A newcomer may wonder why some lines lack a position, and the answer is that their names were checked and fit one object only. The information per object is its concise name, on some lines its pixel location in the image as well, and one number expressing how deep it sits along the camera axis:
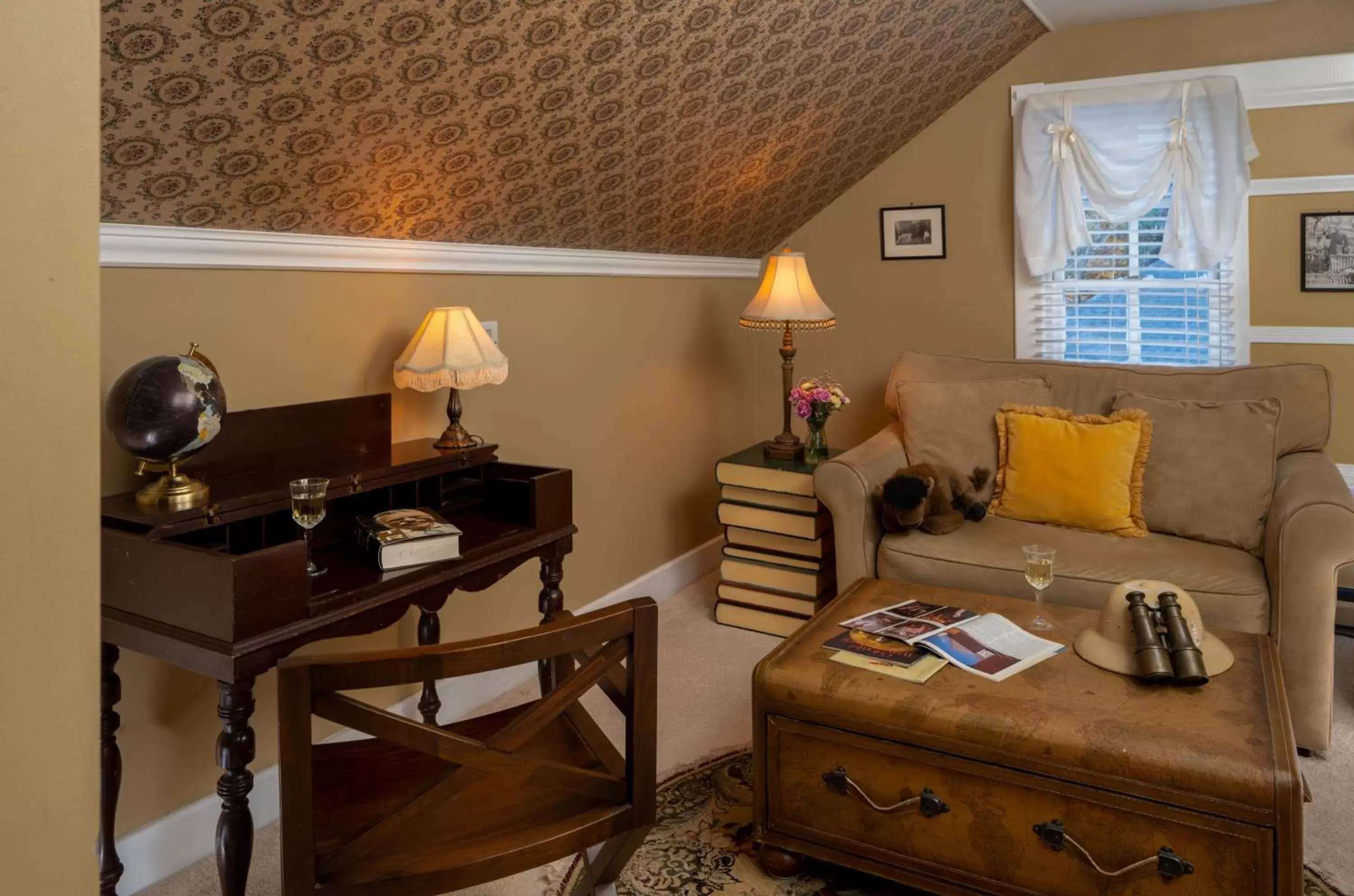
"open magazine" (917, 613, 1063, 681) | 1.99
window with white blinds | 3.57
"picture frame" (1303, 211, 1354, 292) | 3.31
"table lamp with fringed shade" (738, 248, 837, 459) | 3.43
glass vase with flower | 3.46
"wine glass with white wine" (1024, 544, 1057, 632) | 2.17
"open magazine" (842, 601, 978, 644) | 2.15
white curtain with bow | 3.41
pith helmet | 1.97
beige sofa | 2.44
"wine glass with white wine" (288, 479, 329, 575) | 1.79
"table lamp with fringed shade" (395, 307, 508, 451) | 2.29
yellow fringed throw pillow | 2.95
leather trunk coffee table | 1.60
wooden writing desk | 1.58
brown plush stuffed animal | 2.91
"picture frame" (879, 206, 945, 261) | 4.01
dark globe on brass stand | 1.67
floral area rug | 1.99
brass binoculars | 1.85
